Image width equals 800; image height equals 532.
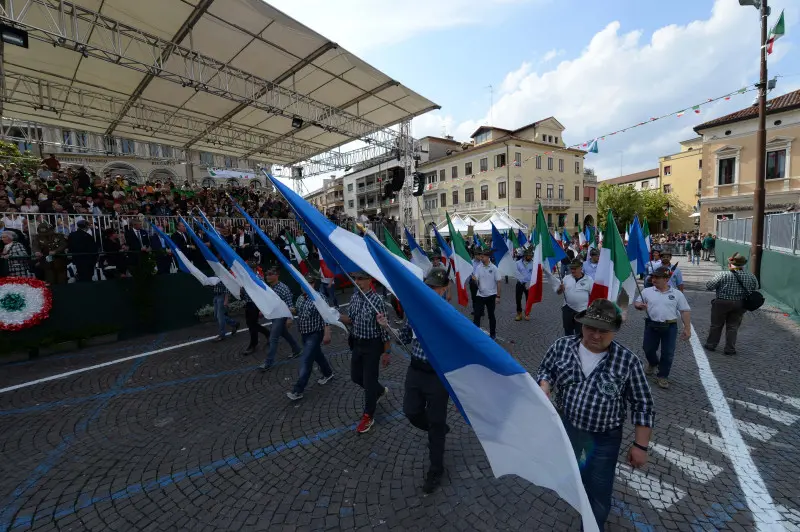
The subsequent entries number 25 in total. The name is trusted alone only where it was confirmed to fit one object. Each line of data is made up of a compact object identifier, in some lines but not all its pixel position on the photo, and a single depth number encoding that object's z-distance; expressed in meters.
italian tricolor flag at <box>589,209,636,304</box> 5.52
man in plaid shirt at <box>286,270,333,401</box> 4.91
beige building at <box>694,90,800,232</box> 23.77
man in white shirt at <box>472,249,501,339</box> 6.99
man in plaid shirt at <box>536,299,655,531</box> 2.23
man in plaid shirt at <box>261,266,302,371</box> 5.94
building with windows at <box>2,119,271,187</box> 24.30
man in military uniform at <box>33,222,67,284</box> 7.76
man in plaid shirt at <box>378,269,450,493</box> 3.10
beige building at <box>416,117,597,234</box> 37.47
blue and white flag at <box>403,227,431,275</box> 11.34
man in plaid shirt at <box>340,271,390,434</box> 4.02
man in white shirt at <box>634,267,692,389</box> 4.77
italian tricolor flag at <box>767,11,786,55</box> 9.38
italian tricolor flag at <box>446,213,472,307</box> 8.13
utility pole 10.15
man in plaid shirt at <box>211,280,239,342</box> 7.61
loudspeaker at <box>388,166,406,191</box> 17.47
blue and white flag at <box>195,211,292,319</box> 5.40
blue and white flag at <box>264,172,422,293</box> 3.86
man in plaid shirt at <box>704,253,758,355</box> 5.81
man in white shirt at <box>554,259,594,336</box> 5.73
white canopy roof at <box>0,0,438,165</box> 8.55
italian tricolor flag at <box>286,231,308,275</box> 11.21
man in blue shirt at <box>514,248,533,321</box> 9.38
